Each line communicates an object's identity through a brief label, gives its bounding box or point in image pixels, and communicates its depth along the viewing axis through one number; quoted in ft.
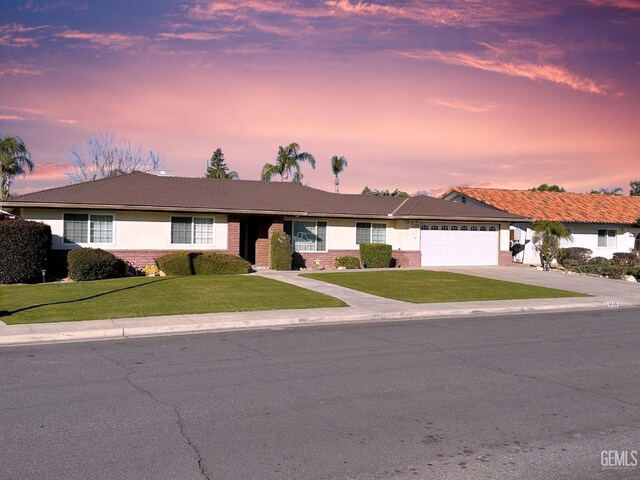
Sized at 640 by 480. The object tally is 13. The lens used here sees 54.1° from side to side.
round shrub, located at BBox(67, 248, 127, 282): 79.05
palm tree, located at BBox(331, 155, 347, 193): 217.36
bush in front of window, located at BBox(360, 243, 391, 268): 106.93
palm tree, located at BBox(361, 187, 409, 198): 180.69
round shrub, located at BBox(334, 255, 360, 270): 104.88
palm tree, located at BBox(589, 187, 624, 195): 255.50
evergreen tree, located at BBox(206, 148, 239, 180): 311.43
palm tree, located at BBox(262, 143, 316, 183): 198.18
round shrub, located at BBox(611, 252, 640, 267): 118.80
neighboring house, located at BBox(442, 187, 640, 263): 130.62
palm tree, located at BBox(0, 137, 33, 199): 168.35
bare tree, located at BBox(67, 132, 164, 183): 203.62
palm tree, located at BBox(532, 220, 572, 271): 115.03
